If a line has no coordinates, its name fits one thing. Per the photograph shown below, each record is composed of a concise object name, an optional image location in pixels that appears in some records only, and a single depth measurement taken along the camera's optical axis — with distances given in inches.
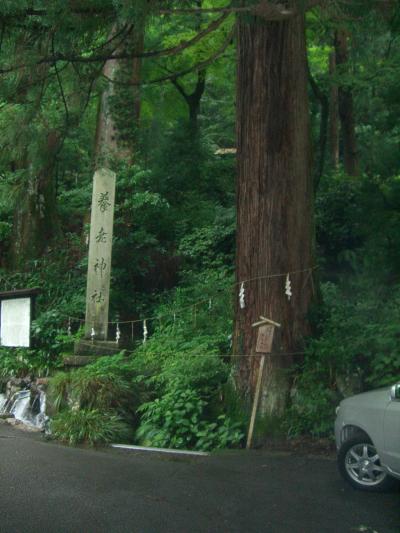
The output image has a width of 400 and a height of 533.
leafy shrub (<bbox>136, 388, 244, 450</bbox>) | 398.3
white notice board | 526.6
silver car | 280.1
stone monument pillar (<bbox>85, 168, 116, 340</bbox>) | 527.2
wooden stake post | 397.1
